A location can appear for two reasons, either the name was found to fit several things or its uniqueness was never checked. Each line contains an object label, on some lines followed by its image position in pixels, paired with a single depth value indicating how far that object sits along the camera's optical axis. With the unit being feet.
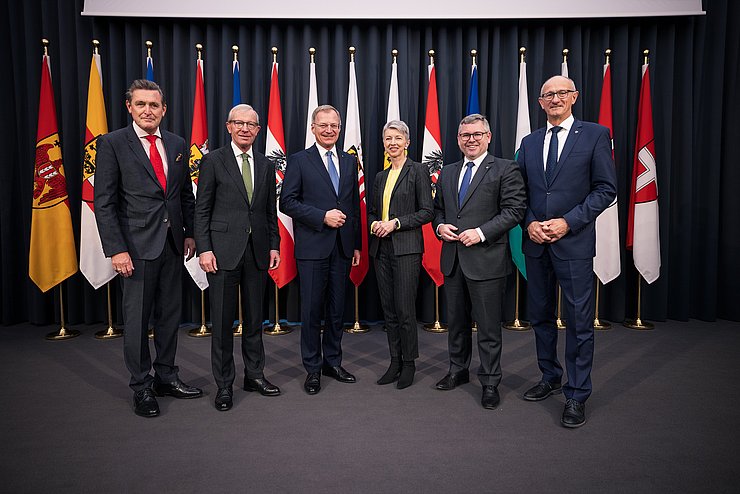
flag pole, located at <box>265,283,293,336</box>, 14.25
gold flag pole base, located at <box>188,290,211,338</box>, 13.99
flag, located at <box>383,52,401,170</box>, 14.71
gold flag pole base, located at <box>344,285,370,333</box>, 14.61
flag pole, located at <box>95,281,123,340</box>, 13.56
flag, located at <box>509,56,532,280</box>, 14.39
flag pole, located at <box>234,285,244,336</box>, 14.07
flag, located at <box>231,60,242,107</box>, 14.51
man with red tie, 8.11
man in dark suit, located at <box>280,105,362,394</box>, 9.37
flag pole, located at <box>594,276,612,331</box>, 14.52
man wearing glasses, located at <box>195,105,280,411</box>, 8.57
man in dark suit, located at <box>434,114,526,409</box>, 8.52
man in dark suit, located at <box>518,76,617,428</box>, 7.88
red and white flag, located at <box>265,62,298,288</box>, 14.10
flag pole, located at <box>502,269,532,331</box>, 14.59
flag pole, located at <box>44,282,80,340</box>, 13.47
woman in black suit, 9.36
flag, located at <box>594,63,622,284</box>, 14.17
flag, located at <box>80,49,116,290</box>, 13.66
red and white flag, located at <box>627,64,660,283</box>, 14.29
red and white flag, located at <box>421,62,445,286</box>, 14.26
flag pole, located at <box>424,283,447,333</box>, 14.51
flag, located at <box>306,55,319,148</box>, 14.59
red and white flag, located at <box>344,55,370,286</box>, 14.25
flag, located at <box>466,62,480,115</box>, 14.69
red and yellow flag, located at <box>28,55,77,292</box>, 13.79
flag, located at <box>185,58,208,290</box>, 14.06
